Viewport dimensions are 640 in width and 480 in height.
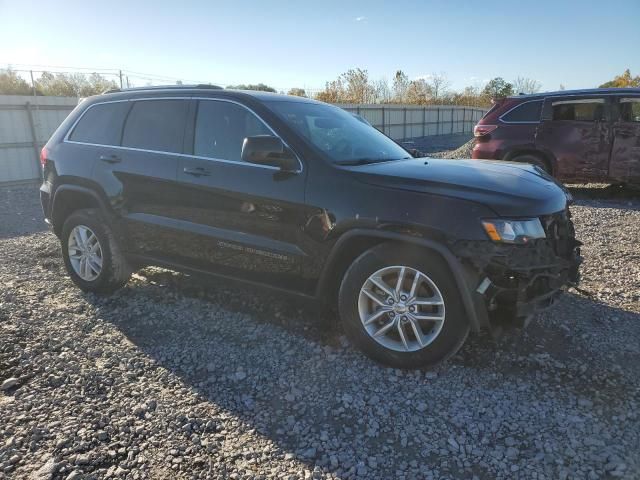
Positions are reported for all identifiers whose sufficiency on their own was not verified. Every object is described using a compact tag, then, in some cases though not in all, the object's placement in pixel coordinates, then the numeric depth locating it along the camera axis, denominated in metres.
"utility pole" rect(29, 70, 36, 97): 26.50
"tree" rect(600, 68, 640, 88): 45.93
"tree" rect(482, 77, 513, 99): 54.66
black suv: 2.97
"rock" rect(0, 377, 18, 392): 3.13
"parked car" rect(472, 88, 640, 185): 8.25
